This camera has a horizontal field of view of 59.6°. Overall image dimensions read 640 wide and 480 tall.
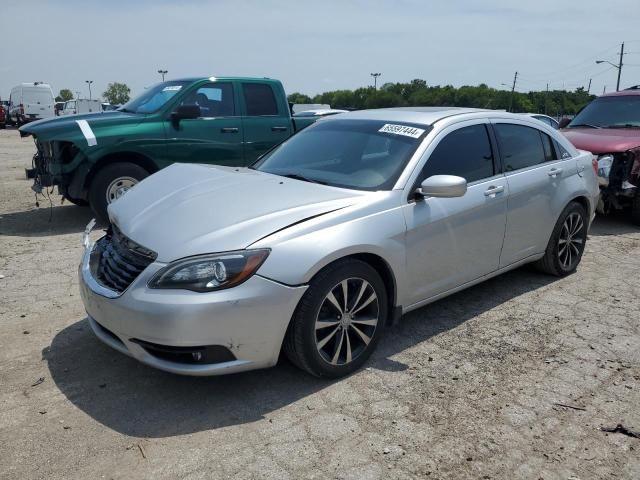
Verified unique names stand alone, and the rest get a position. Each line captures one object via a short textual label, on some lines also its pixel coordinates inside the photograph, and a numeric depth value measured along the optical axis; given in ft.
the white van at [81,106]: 117.70
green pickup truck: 21.99
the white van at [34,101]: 107.45
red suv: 23.61
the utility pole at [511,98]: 222.71
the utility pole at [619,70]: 169.37
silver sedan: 9.57
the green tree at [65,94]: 455.63
